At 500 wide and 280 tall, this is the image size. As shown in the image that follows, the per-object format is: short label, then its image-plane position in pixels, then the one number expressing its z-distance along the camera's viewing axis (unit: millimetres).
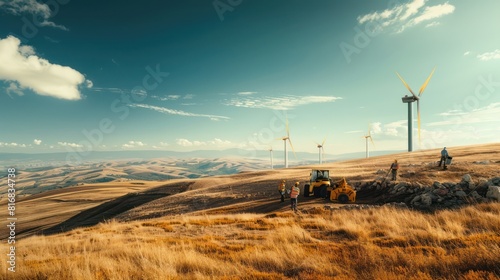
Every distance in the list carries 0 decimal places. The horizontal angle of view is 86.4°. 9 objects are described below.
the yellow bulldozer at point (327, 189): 22297
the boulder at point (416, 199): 18036
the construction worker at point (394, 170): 26147
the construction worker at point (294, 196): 19562
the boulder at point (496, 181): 17312
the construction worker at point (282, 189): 24784
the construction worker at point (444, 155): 28912
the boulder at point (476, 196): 16072
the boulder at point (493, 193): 15097
